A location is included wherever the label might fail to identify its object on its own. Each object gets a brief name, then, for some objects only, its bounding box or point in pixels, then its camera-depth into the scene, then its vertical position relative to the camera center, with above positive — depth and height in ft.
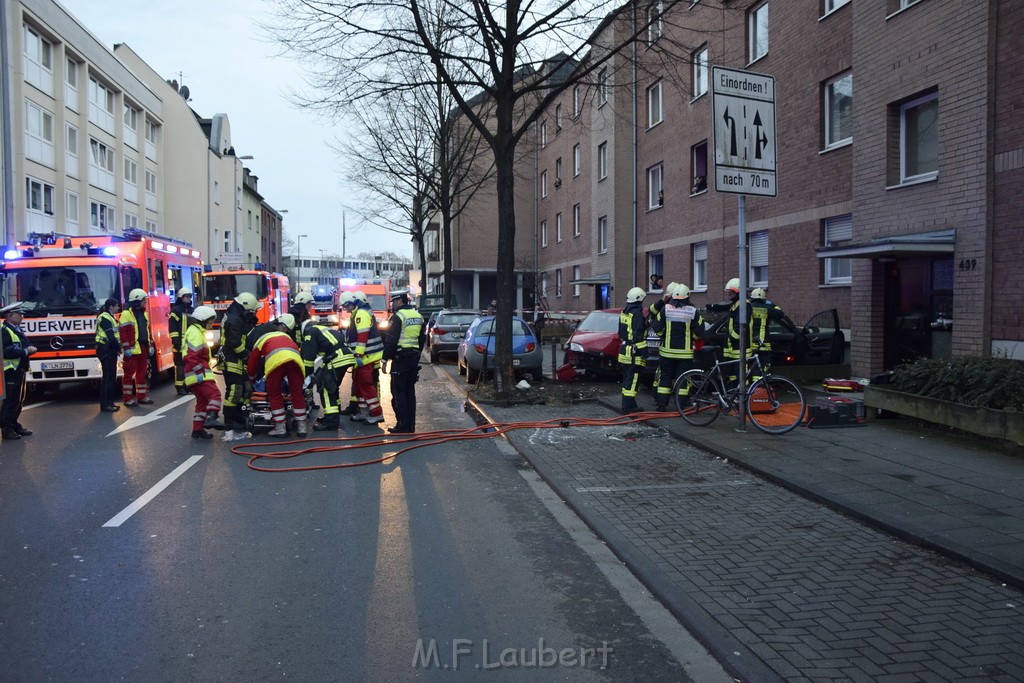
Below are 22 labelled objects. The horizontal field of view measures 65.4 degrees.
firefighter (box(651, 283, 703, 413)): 33.96 -0.94
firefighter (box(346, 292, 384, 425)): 35.01 -1.59
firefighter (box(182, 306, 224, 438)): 32.14 -2.54
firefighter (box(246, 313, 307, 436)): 30.37 -2.25
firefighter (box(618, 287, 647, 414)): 36.40 -1.74
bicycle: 29.68 -3.41
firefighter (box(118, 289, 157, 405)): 42.19 -2.03
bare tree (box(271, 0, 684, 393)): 41.52 +13.92
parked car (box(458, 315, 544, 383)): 49.52 -2.49
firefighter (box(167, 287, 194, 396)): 43.24 -0.56
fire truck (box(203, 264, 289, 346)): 83.76 +2.62
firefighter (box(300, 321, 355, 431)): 33.60 -2.05
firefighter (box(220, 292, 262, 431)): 33.43 -1.78
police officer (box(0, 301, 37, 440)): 31.96 -2.55
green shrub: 26.86 -2.57
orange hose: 28.14 -5.12
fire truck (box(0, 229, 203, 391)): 44.01 +1.31
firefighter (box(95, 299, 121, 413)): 40.57 -2.19
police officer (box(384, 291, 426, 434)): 32.81 -1.92
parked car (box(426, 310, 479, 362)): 70.79 -1.82
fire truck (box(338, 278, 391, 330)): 107.86 +2.77
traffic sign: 27.55 +6.29
